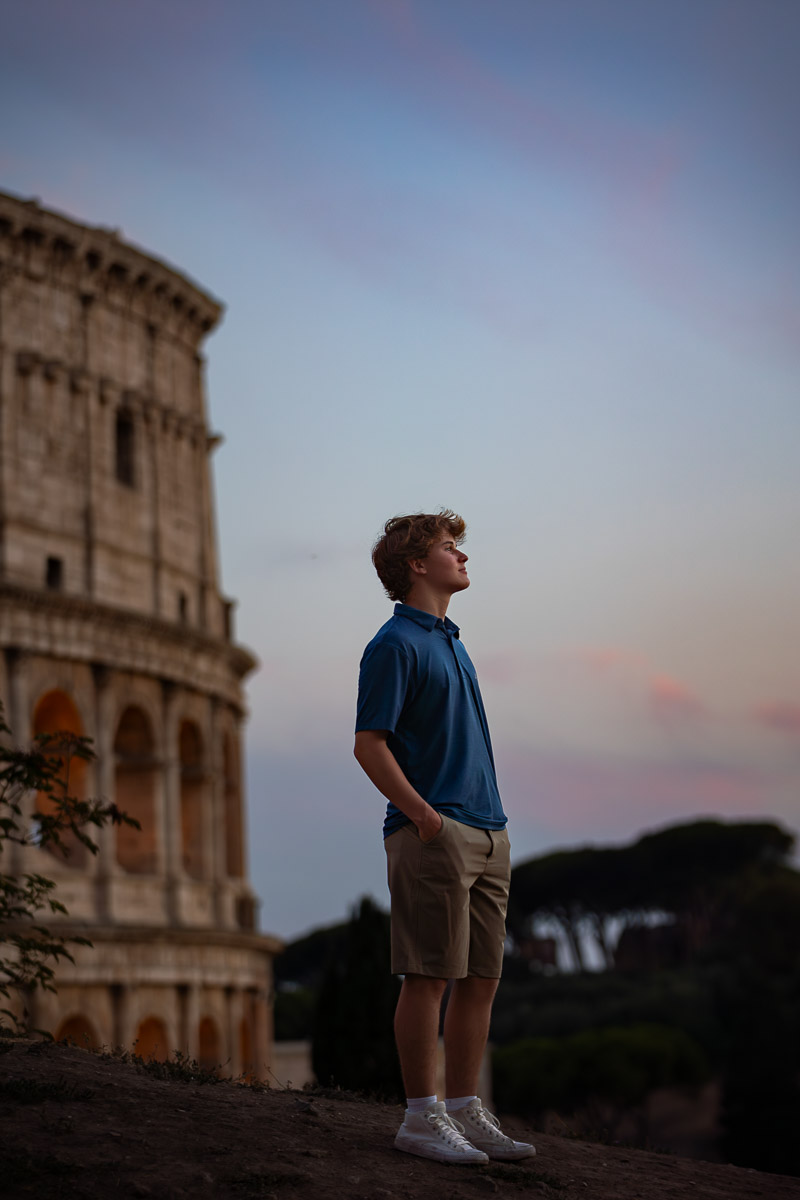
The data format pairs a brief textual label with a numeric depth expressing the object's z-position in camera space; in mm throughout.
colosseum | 28109
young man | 6062
